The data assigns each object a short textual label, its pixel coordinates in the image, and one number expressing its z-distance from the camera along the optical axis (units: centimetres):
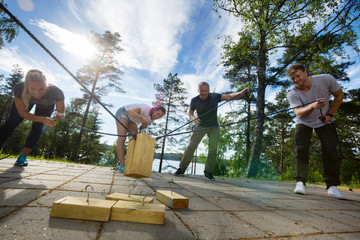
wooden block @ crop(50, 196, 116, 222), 107
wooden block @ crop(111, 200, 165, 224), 112
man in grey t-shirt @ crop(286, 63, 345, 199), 287
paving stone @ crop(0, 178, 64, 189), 173
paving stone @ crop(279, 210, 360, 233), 134
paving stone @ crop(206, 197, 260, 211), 169
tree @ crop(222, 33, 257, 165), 1587
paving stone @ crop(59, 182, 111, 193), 189
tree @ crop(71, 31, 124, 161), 1680
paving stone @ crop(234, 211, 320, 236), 121
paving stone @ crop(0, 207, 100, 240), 85
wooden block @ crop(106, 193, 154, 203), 146
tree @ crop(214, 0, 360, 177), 812
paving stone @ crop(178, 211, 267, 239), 105
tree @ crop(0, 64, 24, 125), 2605
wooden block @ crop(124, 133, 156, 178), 152
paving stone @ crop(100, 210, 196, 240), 94
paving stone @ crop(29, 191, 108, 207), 129
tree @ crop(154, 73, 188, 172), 2178
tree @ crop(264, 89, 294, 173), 2556
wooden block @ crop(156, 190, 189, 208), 149
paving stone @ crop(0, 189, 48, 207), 123
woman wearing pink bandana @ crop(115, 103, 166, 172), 310
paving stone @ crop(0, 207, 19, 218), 103
